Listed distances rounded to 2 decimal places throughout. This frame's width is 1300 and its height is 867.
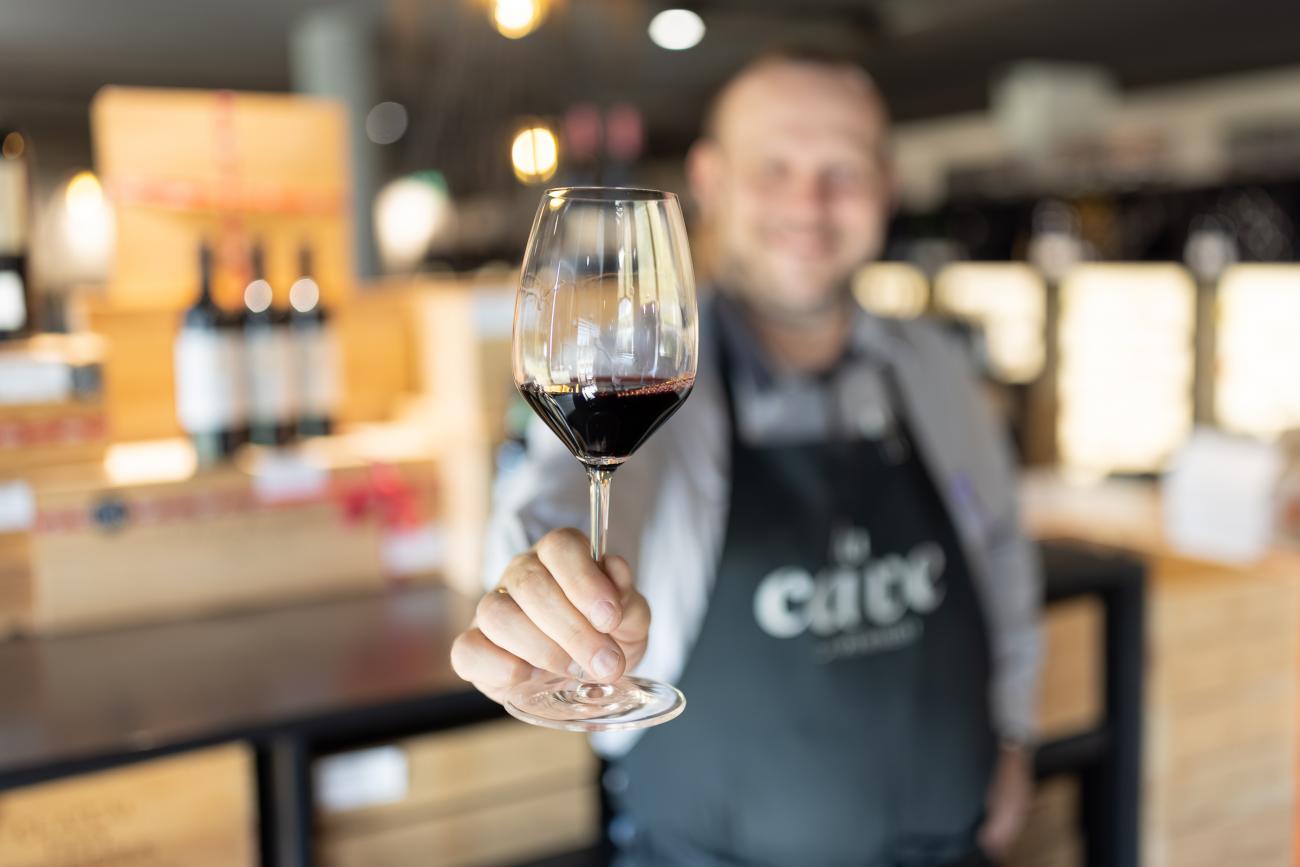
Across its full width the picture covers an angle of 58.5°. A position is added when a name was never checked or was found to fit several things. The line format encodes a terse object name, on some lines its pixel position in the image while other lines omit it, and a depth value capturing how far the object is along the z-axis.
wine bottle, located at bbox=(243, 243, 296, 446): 2.08
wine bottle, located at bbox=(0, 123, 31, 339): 1.85
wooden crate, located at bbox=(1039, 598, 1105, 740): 2.31
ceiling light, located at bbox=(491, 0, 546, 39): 2.72
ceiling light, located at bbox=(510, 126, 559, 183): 2.62
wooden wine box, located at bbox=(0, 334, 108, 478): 2.04
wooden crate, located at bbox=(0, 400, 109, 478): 2.04
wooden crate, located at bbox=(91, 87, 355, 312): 2.21
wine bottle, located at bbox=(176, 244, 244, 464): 2.01
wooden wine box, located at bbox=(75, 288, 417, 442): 2.22
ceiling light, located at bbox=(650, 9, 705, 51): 6.05
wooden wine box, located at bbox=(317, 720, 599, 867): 1.71
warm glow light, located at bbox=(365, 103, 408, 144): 9.59
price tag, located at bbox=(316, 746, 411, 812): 1.68
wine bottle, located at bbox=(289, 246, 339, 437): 2.17
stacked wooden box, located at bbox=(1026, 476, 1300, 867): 2.38
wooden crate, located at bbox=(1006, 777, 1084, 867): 2.32
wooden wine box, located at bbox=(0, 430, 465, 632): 1.95
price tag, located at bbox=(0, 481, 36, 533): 2.00
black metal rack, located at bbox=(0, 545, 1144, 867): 1.48
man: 1.44
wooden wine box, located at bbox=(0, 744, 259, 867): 1.46
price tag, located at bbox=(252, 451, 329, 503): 2.09
